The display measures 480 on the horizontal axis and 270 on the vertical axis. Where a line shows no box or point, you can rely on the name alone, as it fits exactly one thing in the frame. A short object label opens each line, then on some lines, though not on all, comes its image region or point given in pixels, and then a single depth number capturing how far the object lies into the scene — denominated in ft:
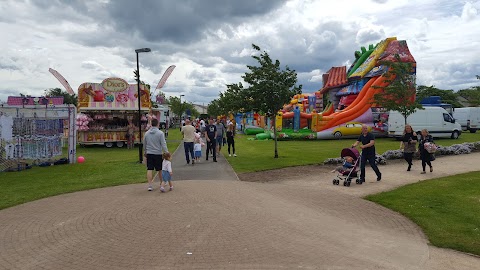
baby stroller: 33.60
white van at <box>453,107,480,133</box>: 122.01
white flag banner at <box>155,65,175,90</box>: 81.52
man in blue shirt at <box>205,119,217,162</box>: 49.93
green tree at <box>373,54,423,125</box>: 78.74
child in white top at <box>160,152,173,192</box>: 29.43
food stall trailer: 78.33
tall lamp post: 49.21
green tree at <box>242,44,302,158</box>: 51.21
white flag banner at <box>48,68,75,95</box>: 81.15
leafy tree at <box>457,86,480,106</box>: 139.95
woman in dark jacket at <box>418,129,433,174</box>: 40.13
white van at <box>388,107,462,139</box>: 90.63
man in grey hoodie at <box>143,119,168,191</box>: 29.81
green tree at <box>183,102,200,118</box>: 227.98
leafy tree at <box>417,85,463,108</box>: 228.84
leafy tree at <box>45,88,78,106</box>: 222.99
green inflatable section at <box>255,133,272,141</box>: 99.60
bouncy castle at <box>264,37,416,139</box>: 96.99
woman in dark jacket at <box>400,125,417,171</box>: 41.29
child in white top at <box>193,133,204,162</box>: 48.88
